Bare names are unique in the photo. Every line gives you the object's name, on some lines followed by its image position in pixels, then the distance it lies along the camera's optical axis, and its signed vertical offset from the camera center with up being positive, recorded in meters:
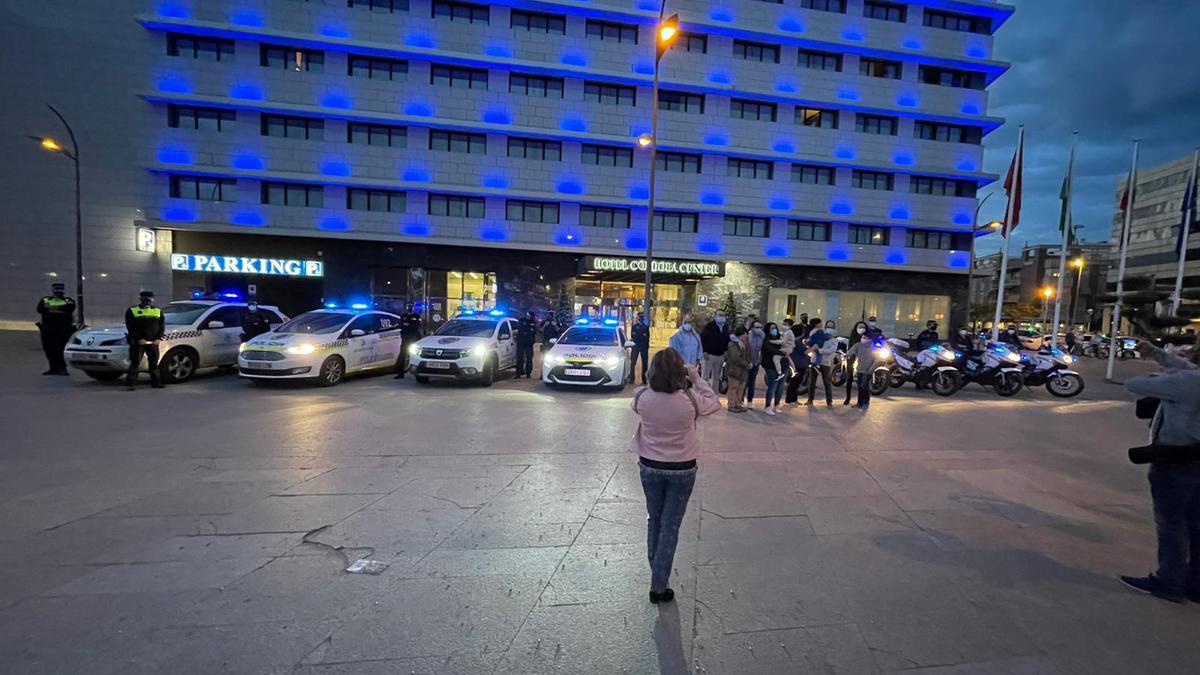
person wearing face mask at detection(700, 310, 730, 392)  10.24 -0.71
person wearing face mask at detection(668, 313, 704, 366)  10.13 -0.68
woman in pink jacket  3.13 -0.89
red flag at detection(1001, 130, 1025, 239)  19.66 +5.40
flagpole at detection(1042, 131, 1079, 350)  21.67 +4.59
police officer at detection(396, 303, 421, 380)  13.05 -0.96
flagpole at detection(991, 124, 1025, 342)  19.30 +3.45
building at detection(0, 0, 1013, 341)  23.36 +7.40
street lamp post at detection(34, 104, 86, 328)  15.76 +1.64
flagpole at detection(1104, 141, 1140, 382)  17.97 +3.84
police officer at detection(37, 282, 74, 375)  11.23 -1.05
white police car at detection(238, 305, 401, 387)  10.41 -1.21
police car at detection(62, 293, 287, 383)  10.20 -1.26
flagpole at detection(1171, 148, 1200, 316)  19.95 +4.76
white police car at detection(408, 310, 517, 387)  11.41 -1.24
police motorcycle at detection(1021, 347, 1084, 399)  12.84 -1.23
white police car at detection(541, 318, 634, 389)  11.30 -1.32
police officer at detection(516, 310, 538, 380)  13.50 -1.09
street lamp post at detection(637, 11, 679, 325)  13.65 +7.24
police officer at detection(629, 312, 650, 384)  13.42 -0.92
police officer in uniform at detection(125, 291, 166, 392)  9.78 -0.90
